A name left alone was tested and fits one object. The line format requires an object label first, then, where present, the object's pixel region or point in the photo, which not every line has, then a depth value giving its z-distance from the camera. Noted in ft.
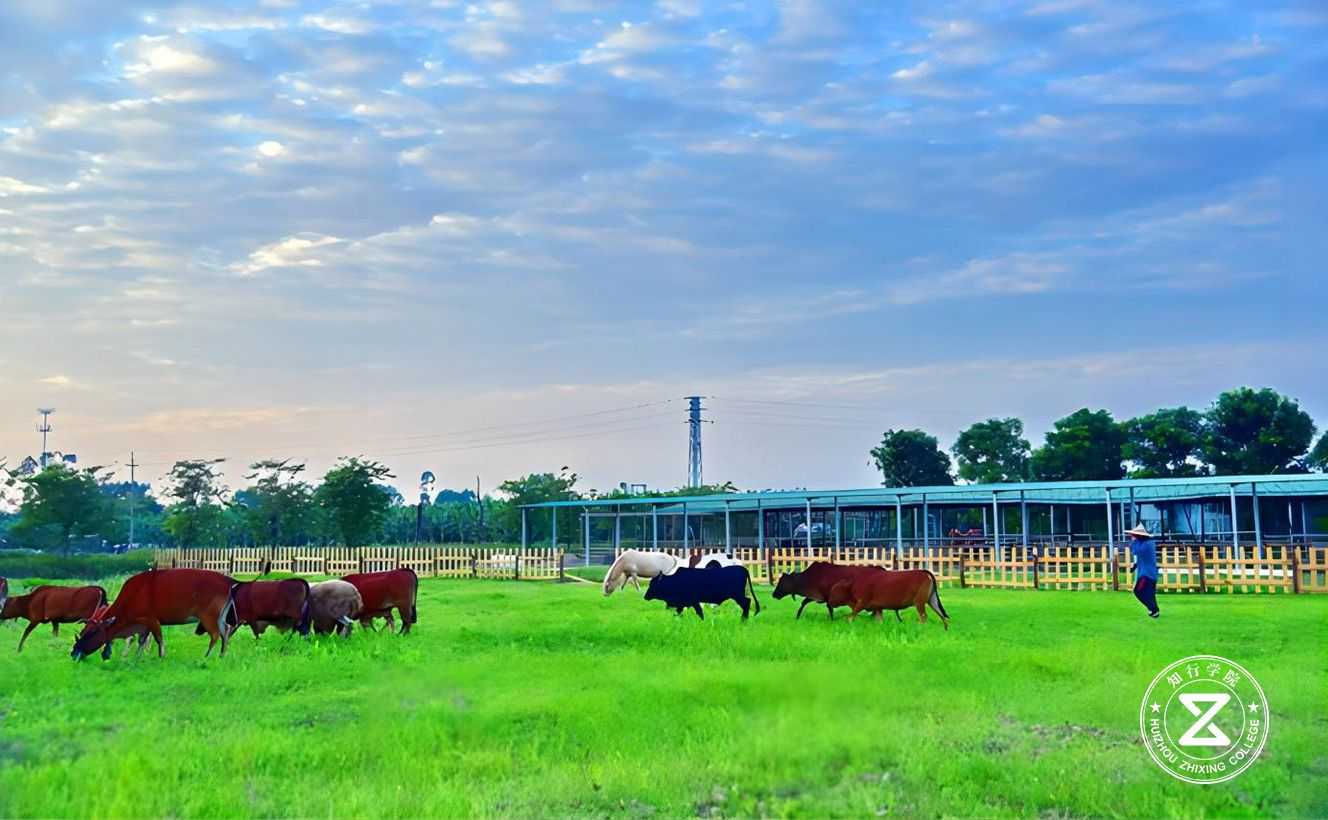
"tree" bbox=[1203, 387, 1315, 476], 193.26
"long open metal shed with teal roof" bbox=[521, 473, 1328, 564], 109.50
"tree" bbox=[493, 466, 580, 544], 240.12
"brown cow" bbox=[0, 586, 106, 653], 57.26
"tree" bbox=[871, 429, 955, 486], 232.94
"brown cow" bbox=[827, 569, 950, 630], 58.59
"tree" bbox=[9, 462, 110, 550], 160.25
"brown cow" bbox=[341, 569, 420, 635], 57.36
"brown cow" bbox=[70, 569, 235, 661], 47.34
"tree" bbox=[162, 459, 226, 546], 184.65
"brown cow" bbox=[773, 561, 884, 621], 62.75
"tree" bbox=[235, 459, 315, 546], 183.01
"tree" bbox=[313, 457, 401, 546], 176.65
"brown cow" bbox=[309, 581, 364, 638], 54.29
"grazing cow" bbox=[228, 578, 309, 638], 52.47
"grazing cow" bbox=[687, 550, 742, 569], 82.64
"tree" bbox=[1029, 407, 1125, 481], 206.90
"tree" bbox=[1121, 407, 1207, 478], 200.44
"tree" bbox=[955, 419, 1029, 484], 226.99
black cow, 62.18
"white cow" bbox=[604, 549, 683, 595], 95.20
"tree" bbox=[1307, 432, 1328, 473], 192.34
